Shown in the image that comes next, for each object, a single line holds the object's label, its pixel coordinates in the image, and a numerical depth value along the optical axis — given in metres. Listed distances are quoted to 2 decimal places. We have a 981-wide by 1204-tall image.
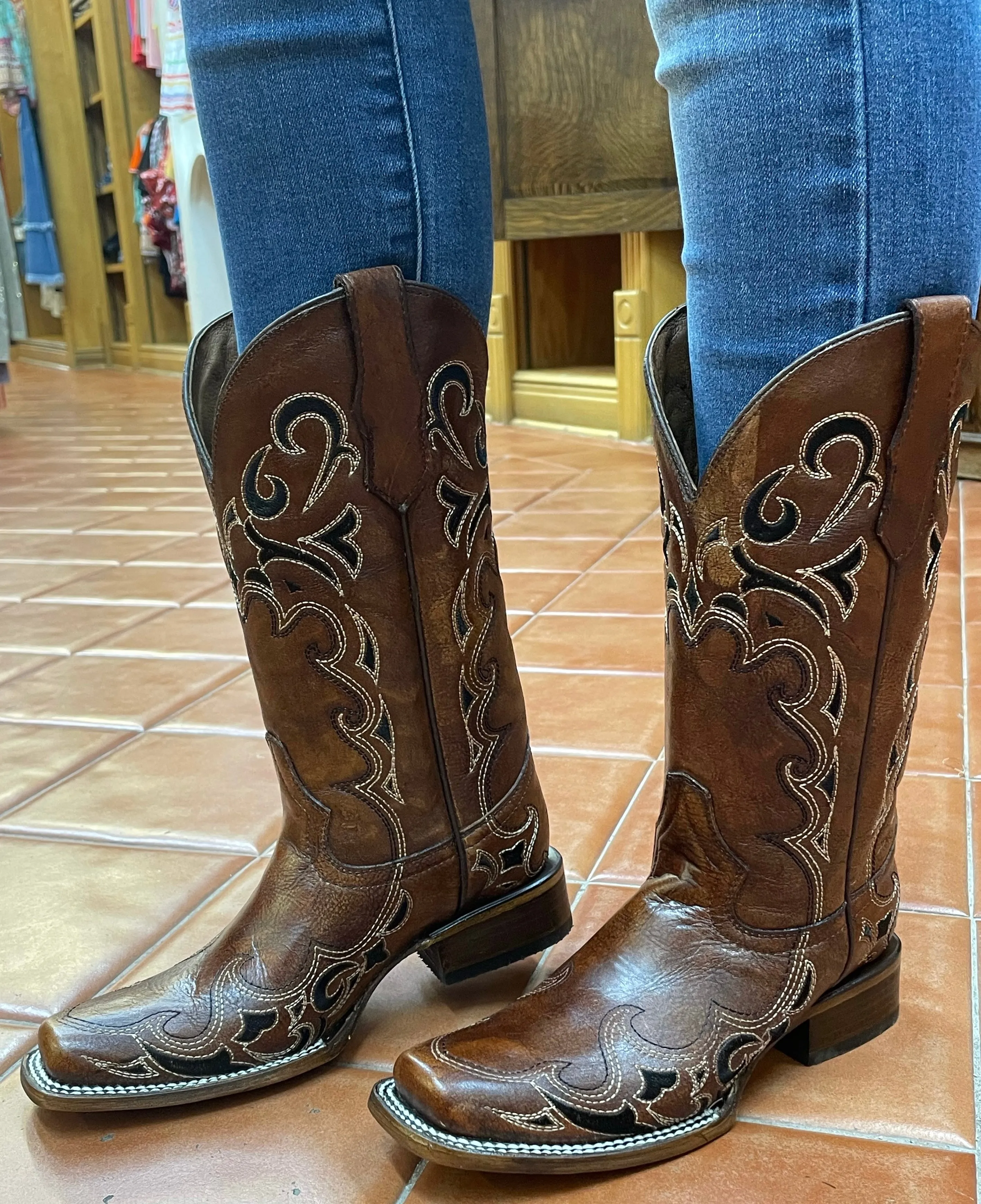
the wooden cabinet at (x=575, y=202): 2.76
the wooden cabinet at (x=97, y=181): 6.04
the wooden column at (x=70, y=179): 6.58
